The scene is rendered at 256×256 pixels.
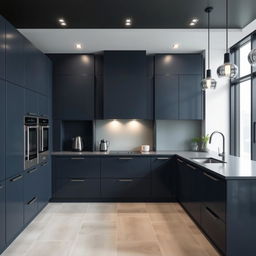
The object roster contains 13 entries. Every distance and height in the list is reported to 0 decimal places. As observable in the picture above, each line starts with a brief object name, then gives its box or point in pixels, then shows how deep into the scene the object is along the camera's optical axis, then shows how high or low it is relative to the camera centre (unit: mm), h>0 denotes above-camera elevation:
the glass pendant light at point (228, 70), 2867 +628
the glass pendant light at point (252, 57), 2443 +656
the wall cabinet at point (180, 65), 5016 +1191
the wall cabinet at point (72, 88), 4973 +765
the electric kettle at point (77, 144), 5074 -260
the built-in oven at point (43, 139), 4125 -144
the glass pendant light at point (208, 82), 3588 +626
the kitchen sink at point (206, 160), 3863 -433
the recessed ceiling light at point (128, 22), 3737 +1511
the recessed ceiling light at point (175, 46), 4597 +1434
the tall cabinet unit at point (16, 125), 2773 +51
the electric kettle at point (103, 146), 5101 -299
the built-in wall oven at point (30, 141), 3455 -152
